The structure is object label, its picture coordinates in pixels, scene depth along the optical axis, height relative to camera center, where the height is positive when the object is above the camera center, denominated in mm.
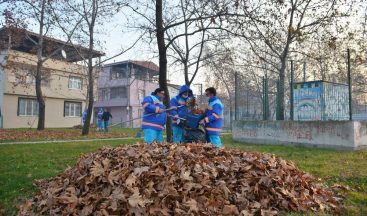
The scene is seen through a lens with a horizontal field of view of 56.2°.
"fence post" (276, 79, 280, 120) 13125 +788
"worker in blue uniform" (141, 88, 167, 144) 7657 +70
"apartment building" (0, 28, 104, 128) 29056 +2823
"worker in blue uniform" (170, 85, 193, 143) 7443 +264
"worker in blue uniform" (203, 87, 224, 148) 7168 +88
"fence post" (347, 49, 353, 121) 11148 +787
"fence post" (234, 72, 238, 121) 14359 +1088
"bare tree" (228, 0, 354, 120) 7005 +2164
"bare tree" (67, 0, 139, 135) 20156 +5540
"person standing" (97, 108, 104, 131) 26091 -167
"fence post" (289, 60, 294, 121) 12891 +695
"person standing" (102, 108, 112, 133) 24442 +315
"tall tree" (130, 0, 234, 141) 8273 +2346
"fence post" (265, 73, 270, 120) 13366 +851
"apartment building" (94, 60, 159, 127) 52375 +4780
